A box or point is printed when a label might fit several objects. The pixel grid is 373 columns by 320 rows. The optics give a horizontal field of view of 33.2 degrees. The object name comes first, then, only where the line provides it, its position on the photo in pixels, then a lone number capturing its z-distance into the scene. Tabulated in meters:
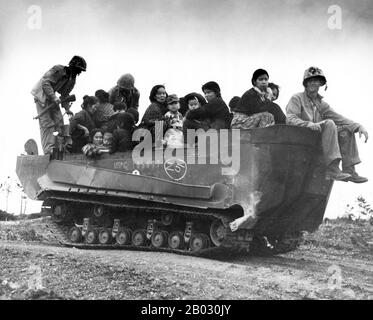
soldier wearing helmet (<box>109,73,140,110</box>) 12.22
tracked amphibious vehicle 8.57
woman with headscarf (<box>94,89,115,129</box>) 12.08
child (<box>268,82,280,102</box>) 10.26
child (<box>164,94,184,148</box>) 9.70
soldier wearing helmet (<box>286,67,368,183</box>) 8.48
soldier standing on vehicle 11.55
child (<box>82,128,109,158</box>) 10.95
